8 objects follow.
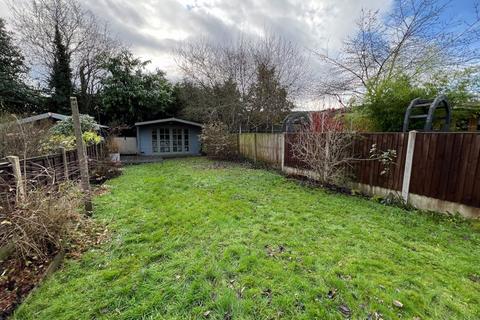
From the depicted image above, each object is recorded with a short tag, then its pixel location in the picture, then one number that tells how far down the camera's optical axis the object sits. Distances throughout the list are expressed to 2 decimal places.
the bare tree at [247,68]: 13.48
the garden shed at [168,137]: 14.37
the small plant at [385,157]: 4.77
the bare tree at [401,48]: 7.34
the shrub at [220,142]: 11.03
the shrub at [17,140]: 5.06
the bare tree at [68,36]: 14.88
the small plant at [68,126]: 7.82
